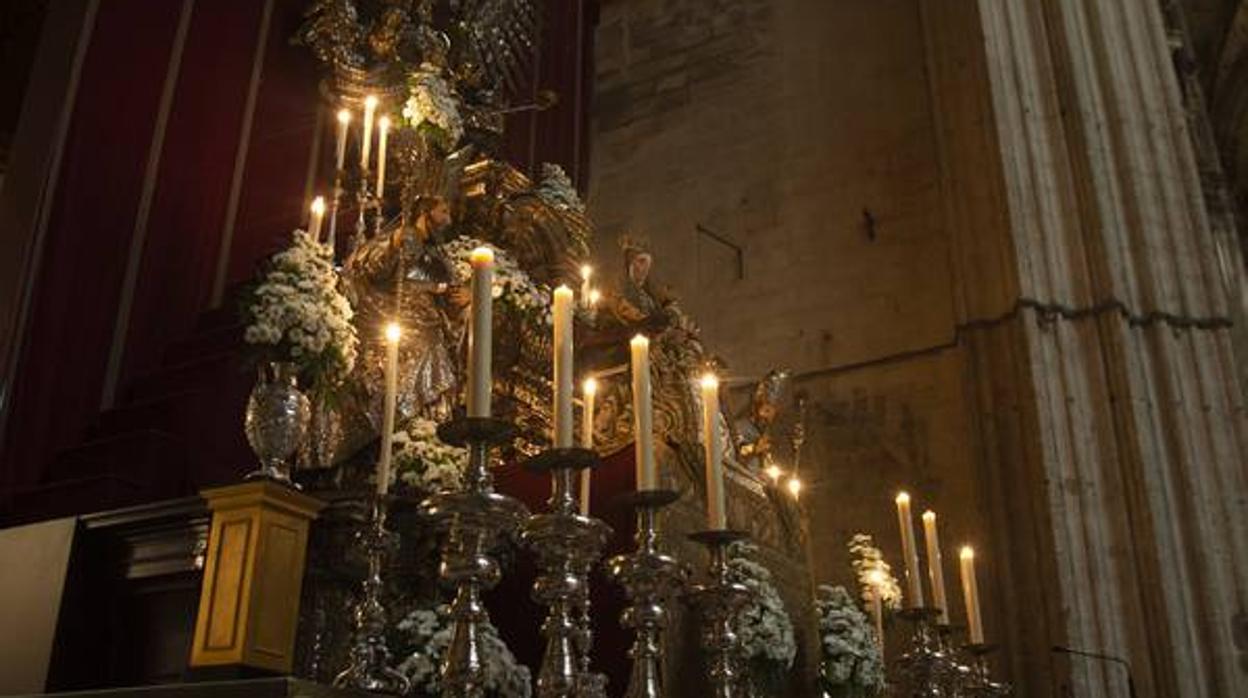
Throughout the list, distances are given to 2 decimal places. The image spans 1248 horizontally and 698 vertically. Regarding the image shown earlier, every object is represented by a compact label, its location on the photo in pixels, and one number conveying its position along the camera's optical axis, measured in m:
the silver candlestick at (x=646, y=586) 2.38
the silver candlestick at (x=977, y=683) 4.01
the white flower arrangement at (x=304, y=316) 3.14
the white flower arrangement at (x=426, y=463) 3.65
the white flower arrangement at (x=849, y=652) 5.12
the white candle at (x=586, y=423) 3.11
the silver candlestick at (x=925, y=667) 3.78
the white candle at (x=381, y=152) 4.60
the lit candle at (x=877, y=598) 5.32
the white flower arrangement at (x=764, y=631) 4.48
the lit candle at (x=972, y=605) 4.07
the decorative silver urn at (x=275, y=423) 2.92
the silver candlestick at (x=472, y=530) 1.94
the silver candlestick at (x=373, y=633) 2.60
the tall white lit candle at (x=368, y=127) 4.55
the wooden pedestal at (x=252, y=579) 2.66
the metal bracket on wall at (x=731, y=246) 9.00
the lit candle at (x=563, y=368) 2.18
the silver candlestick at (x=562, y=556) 2.12
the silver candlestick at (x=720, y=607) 2.53
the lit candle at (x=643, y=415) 2.33
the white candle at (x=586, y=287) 4.91
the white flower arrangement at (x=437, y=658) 3.03
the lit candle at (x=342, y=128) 4.73
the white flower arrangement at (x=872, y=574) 5.82
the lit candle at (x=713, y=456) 2.53
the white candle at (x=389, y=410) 2.73
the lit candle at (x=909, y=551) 3.92
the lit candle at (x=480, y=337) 2.01
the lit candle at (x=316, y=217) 3.86
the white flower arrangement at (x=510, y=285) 4.41
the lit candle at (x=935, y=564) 3.86
